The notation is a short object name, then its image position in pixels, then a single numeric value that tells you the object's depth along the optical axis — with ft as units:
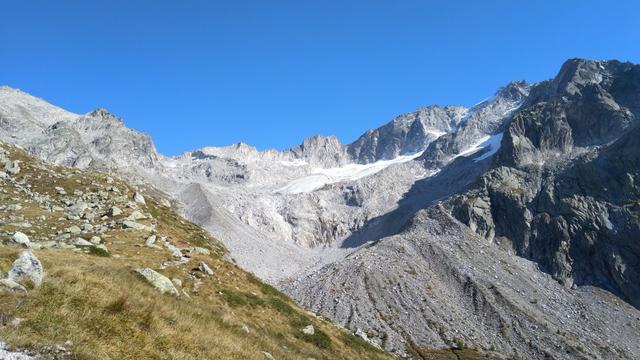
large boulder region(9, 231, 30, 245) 88.11
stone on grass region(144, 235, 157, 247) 118.06
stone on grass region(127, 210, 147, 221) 138.74
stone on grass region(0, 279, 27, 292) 46.55
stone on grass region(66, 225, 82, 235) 116.47
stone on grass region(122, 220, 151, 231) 129.70
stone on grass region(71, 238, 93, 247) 102.77
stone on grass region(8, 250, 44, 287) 48.19
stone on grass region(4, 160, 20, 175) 168.45
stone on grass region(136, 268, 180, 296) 78.38
